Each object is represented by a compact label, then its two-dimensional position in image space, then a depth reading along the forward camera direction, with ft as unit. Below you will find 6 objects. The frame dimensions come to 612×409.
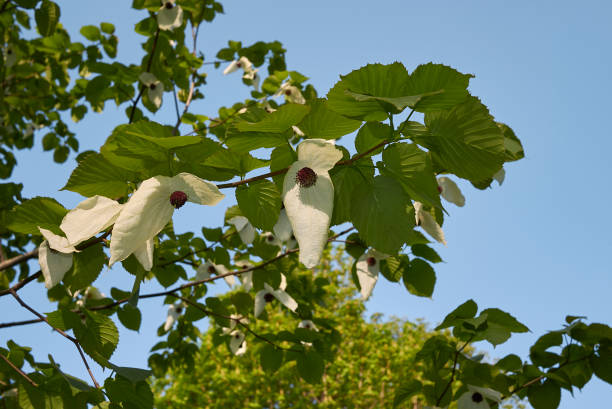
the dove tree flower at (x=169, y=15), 8.18
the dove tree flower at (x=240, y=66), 10.19
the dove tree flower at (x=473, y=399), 4.73
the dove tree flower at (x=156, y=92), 8.93
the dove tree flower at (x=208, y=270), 7.73
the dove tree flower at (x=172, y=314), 9.24
